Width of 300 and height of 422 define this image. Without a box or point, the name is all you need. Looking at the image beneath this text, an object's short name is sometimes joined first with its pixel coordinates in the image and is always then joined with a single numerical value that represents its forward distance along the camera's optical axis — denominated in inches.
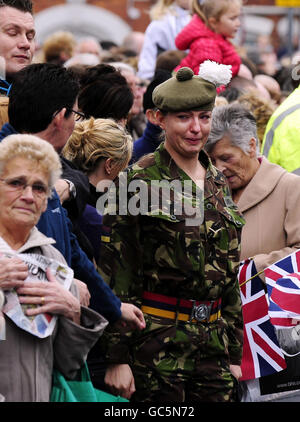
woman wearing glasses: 315.9
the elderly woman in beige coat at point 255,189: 474.0
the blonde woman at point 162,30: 829.2
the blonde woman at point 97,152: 457.4
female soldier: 393.1
